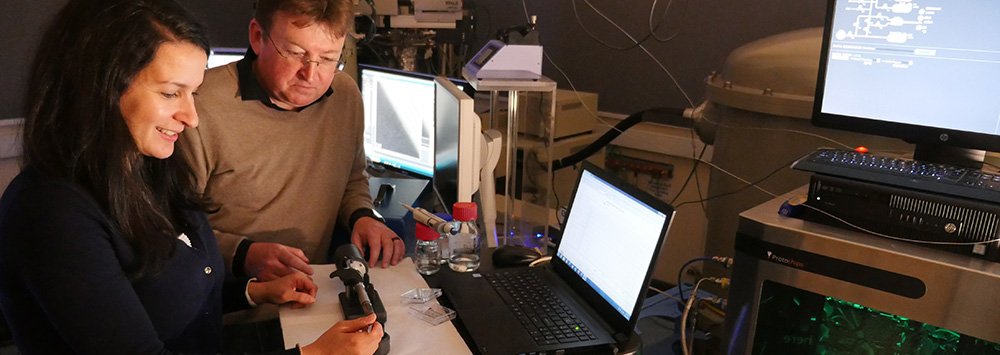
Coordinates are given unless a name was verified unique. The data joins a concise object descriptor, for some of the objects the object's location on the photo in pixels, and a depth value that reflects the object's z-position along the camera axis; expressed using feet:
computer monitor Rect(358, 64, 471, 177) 7.29
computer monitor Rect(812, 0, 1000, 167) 3.66
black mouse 4.97
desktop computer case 3.37
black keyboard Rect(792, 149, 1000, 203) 3.44
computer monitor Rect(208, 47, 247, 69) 8.39
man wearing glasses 4.76
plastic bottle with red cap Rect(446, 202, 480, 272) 4.83
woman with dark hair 3.10
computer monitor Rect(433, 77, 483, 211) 4.72
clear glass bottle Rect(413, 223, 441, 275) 4.82
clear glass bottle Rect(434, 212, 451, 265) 5.03
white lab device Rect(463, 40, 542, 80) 5.46
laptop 3.76
